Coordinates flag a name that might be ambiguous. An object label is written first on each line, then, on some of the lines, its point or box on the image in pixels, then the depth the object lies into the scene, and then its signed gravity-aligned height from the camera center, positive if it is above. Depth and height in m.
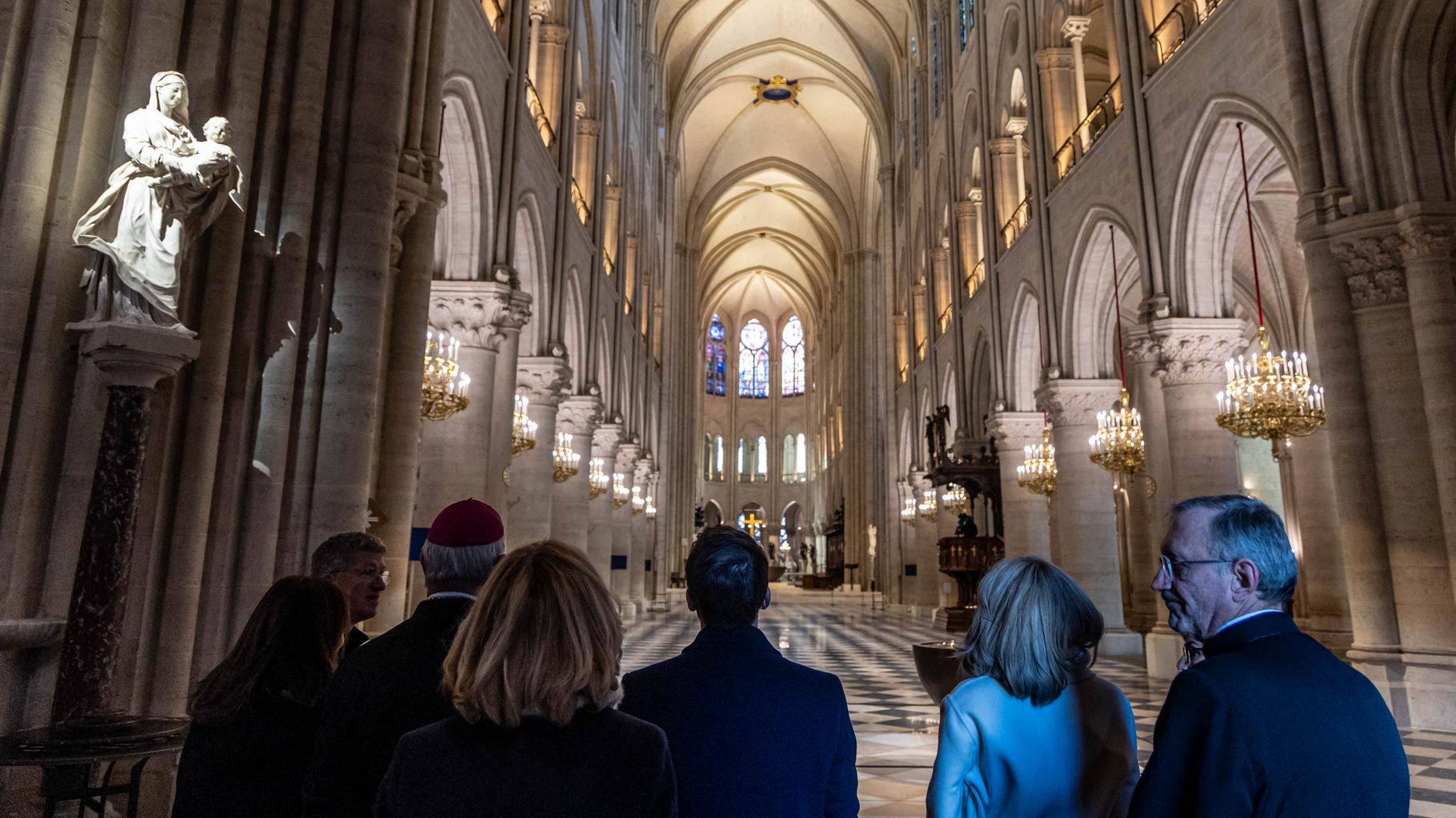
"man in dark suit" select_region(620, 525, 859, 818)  1.72 -0.29
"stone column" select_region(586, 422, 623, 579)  18.80 +1.04
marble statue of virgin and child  3.86 +1.49
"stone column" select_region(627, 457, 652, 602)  24.22 +0.57
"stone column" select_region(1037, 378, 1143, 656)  13.44 +0.87
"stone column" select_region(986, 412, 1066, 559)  16.16 +1.16
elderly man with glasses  1.29 -0.25
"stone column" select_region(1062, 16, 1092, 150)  13.65 +7.92
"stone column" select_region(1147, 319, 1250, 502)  10.00 +1.93
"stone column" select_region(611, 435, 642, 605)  21.38 +0.56
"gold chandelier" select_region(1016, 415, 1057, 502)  15.02 +1.55
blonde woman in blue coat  1.75 -0.31
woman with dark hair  2.00 -0.34
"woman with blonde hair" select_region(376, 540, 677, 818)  1.28 -0.24
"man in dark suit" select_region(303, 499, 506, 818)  1.73 -0.28
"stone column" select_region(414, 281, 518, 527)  9.58 +1.60
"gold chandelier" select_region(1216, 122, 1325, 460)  8.66 +1.55
